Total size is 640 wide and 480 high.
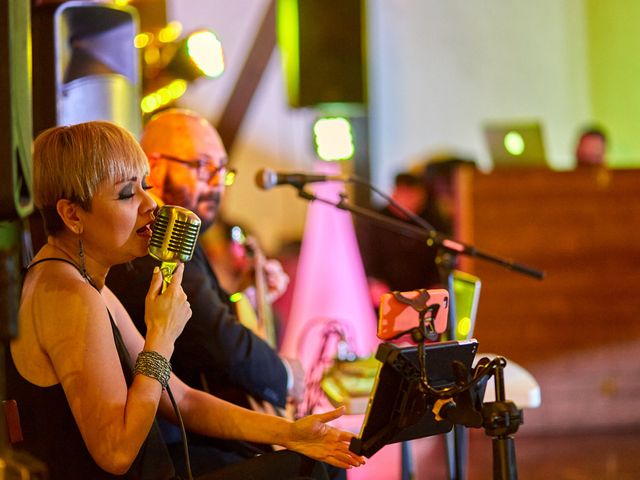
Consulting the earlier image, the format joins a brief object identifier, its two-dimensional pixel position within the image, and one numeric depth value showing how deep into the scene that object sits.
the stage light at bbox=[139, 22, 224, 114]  4.04
